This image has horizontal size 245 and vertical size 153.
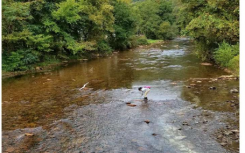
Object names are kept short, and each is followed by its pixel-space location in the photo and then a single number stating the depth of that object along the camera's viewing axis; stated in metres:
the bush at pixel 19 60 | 14.98
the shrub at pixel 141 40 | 38.27
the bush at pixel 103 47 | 25.59
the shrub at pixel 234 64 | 12.00
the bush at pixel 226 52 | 13.54
